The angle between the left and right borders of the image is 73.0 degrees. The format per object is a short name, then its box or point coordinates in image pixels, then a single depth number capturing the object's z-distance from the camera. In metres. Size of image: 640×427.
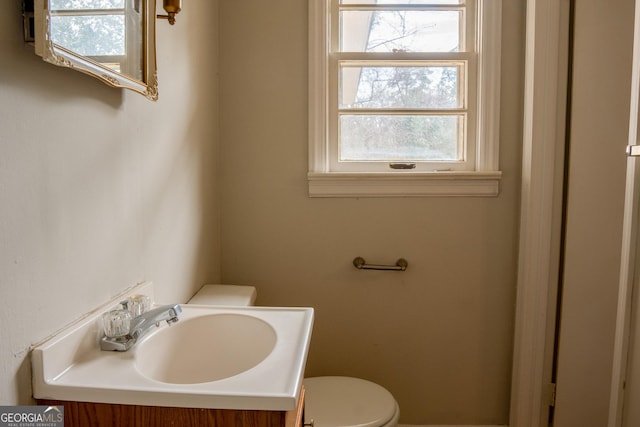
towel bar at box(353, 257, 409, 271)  1.80
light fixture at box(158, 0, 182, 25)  1.09
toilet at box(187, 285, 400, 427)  1.37
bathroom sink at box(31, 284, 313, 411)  0.72
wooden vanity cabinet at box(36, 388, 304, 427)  0.72
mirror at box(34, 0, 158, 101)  0.71
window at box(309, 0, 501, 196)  1.77
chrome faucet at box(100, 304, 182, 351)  0.88
